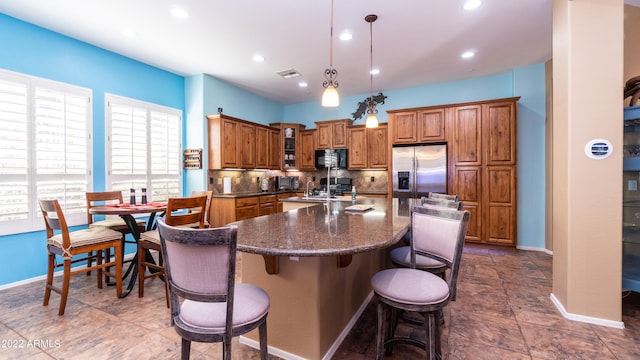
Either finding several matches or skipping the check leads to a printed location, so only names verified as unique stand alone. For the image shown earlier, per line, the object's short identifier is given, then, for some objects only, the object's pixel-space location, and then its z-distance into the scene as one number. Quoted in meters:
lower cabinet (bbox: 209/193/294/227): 4.86
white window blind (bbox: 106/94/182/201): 3.97
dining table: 2.72
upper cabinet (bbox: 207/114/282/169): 4.89
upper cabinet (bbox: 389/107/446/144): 4.93
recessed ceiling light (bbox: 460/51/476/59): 4.00
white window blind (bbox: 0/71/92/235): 3.04
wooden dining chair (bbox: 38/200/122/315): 2.50
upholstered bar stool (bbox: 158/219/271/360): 1.09
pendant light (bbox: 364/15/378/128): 3.07
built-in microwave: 6.08
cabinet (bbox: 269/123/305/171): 6.54
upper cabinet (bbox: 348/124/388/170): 5.73
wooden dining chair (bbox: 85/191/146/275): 3.33
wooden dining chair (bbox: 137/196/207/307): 2.68
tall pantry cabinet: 4.50
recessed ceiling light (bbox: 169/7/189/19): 2.91
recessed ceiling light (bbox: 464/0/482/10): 2.80
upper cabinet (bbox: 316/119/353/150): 6.09
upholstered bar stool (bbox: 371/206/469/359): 1.44
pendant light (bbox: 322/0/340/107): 2.55
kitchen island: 1.46
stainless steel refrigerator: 4.81
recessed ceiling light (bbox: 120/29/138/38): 3.34
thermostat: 2.25
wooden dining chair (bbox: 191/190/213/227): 3.23
